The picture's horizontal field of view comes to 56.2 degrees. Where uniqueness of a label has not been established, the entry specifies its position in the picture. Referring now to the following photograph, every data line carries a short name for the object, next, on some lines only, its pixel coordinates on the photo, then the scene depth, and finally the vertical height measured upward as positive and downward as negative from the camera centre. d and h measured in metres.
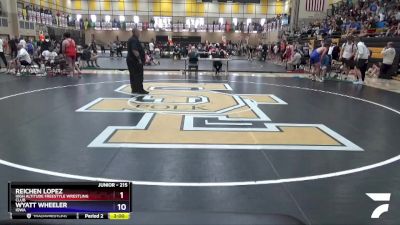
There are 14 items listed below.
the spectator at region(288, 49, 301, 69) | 19.52 -0.61
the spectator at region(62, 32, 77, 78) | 14.47 -0.21
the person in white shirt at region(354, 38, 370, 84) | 13.51 -0.46
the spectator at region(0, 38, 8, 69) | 17.31 -0.51
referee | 10.51 -0.48
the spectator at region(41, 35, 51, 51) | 22.29 -0.12
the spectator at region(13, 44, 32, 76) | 15.20 -0.61
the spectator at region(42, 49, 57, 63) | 15.84 -0.54
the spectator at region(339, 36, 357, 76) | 14.28 -0.18
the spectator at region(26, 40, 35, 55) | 19.89 -0.27
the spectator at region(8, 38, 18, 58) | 21.42 -0.26
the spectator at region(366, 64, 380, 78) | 16.73 -1.02
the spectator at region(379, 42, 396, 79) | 14.78 -0.44
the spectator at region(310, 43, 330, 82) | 14.78 -0.46
